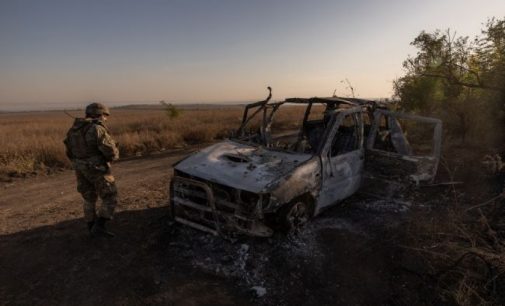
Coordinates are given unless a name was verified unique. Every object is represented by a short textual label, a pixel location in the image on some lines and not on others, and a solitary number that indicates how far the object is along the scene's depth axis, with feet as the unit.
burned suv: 14.73
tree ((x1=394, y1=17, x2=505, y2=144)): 28.73
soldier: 15.70
